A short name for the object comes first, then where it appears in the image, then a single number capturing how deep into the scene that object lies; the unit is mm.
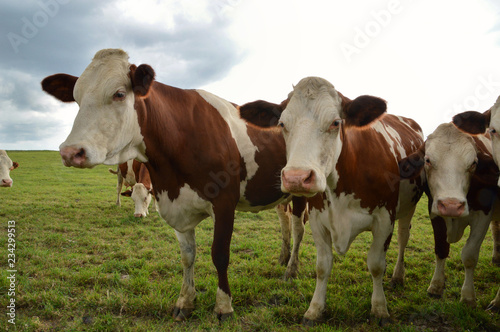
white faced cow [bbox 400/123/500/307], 3773
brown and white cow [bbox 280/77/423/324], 2777
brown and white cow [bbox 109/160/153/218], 9930
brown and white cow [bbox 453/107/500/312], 3855
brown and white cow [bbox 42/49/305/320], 3035
